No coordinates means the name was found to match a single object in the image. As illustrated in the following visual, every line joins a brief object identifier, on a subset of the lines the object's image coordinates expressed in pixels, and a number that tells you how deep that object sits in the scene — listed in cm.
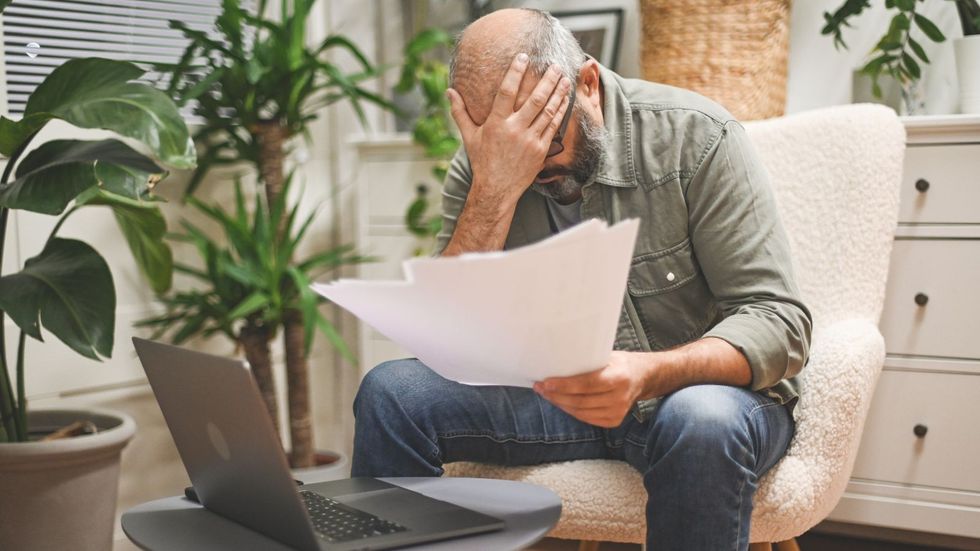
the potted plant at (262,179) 204
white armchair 115
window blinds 197
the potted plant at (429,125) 221
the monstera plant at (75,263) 138
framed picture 225
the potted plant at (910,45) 175
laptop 79
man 109
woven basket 185
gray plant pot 151
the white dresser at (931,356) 170
